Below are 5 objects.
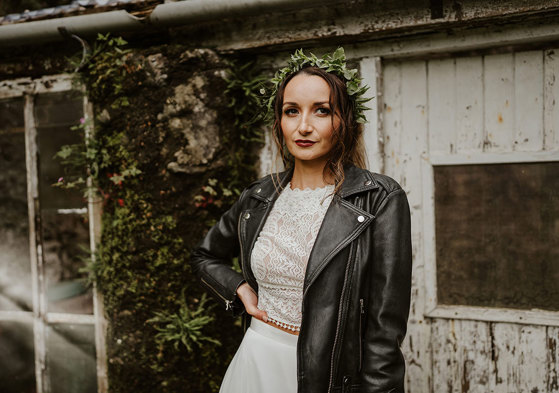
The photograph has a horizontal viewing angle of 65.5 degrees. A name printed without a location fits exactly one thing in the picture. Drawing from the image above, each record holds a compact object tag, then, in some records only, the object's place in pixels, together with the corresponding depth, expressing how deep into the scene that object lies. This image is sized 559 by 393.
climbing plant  2.83
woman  1.70
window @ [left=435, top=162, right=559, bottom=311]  2.54
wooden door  2.54
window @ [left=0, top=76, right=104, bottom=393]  3.29
